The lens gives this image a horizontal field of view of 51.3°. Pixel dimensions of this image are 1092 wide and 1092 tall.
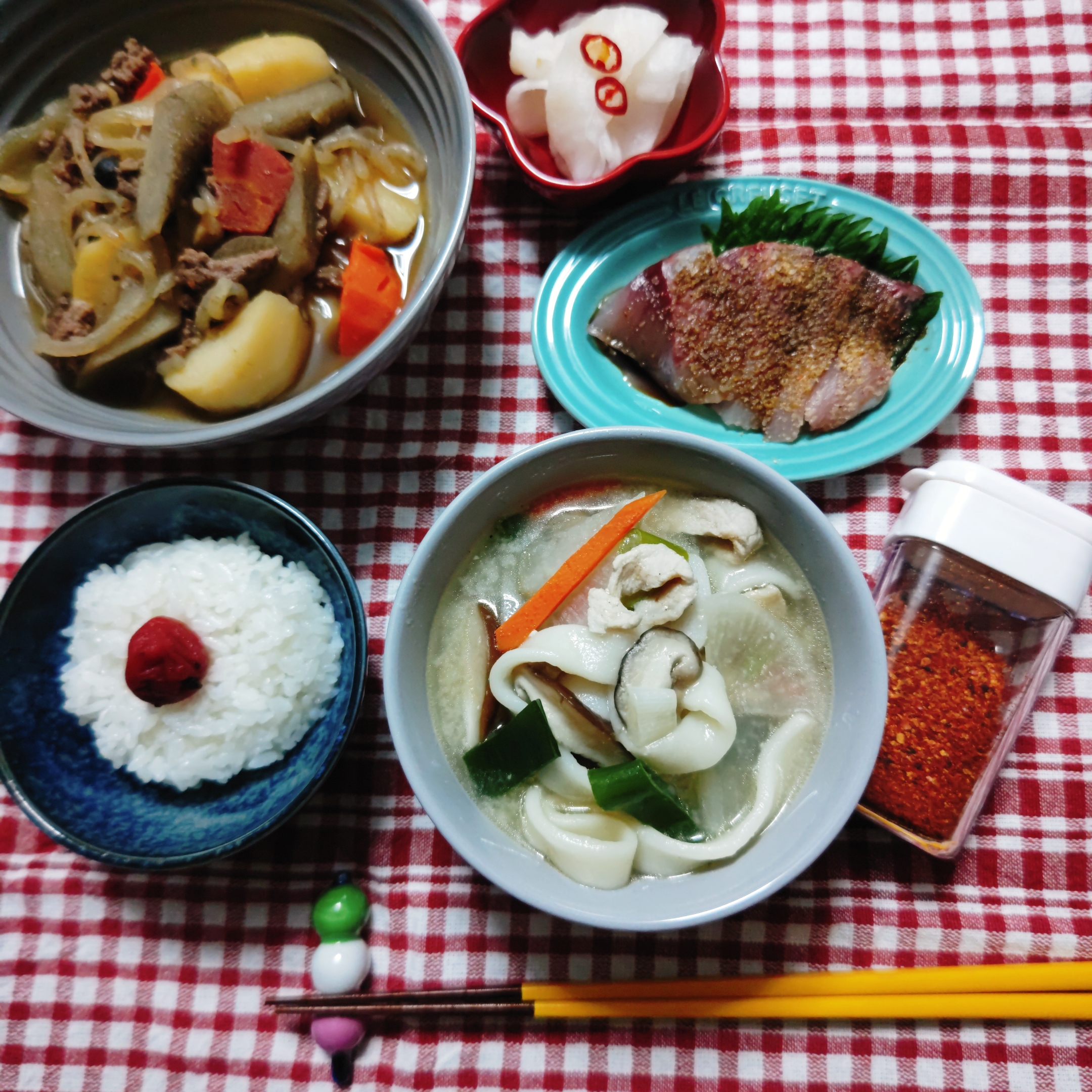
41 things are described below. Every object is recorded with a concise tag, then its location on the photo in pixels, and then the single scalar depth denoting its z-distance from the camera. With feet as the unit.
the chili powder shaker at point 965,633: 1.26
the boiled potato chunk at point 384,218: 1.29
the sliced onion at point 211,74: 1.28
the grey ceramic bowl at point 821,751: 1.11
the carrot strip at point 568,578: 1.24
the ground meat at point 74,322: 1.24
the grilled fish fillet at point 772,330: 1.35
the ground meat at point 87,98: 1.27
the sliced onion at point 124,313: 1.22
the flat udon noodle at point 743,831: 1.17
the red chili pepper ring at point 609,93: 1.31
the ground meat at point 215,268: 1.23
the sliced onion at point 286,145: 1.25
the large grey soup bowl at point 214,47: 1.18
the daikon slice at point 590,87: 1.31
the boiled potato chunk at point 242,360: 1.22
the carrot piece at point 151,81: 1.28
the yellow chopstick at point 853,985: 1.29
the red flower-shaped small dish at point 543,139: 1.30
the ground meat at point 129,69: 1.28
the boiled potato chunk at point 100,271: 1.23
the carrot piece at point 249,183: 1.23
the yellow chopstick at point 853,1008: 1.28
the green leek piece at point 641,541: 1.24
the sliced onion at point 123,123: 1.26
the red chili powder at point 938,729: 1.27
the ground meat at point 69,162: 1.26
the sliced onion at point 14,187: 1.27
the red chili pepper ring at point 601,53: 1.30
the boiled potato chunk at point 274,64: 1.29
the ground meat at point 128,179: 1.24
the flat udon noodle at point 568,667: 1.20
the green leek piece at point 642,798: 1.16
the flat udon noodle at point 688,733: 1.17
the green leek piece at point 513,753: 1.18
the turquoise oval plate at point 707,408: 1.34
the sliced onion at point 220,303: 1.22
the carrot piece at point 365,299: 1.26
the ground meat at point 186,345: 1.23
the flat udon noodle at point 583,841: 1.17
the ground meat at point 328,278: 1.28
